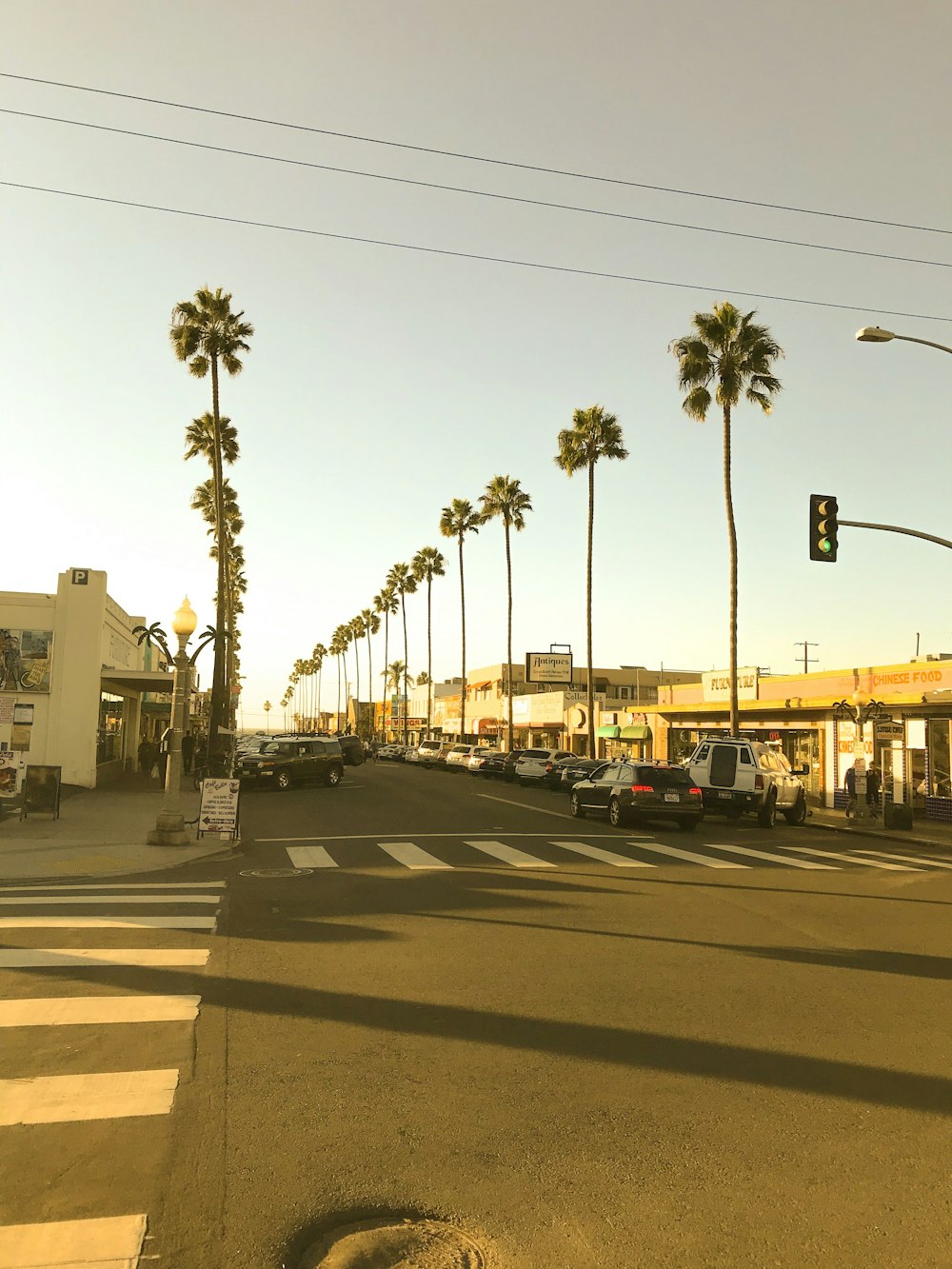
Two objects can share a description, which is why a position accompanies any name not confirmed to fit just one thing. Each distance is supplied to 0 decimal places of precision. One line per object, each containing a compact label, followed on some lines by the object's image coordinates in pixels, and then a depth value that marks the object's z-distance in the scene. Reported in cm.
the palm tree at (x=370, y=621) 12625
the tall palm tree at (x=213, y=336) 4069
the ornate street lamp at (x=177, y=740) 1761
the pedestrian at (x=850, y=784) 2756
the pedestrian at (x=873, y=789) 2900
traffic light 1908
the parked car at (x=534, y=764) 4266
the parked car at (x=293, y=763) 3609
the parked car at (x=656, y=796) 2292
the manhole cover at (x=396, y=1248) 400
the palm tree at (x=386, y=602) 11206
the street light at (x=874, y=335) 1831
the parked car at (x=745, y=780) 2567
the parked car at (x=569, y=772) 3900
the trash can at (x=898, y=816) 2611
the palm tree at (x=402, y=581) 10319
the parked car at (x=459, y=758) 5915
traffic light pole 1905
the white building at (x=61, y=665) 3159
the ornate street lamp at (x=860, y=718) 2728
